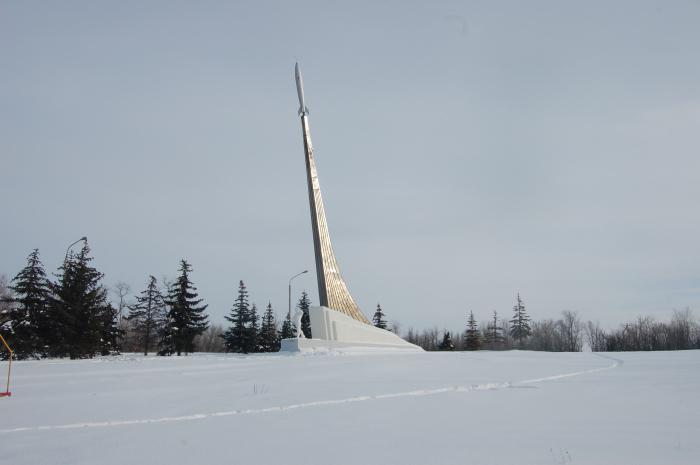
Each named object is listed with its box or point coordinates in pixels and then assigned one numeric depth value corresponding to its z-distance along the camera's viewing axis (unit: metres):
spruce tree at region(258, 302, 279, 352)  42.34
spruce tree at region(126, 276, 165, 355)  45.12
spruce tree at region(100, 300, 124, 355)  25.84
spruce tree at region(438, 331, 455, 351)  50.65
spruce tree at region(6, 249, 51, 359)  24.11
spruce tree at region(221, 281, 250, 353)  40.59
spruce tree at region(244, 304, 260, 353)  40.59
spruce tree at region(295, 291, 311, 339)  44.16
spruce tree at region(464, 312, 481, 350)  53.19
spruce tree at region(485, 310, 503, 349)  68.14
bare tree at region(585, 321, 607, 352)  71.79
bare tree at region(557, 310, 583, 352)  70.31
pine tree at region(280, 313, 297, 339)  43.16
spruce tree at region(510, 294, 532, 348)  69.44
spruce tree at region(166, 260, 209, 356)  34.03
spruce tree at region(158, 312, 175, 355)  33.94
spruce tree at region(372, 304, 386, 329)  48.38
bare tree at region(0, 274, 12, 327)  26.02
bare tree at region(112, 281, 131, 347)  54.71
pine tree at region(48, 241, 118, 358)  24.06
